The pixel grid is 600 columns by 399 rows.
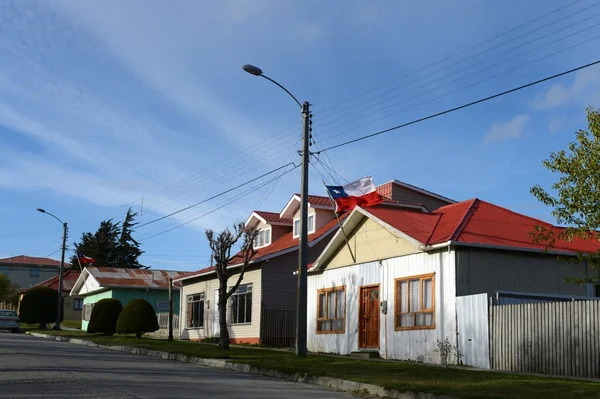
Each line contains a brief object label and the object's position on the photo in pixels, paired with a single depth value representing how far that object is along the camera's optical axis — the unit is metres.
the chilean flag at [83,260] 52.16
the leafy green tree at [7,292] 80.38
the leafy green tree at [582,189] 16.03
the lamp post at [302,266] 20.34
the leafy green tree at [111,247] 90.12
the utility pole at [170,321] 35.46
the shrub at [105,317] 40.47
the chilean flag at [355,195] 25.56
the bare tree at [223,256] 25.36
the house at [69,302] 72.33
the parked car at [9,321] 45.72
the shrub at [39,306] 51.59
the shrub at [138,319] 36.53
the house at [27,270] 109.46
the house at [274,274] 32.66
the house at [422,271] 21.22
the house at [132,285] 53.53
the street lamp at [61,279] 47.52
